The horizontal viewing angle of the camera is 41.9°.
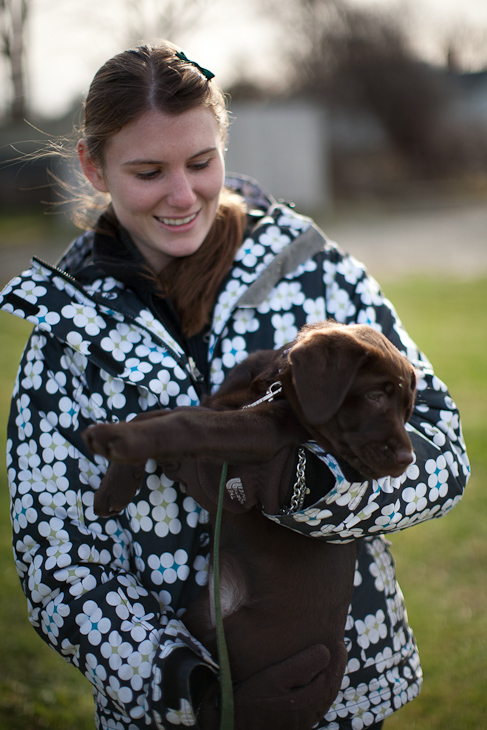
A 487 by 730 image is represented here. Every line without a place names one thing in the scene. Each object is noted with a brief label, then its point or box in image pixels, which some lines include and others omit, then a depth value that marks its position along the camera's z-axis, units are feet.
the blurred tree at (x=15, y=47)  43.70
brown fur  5.68
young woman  5.99
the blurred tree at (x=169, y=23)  41.29
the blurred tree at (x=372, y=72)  84.99
